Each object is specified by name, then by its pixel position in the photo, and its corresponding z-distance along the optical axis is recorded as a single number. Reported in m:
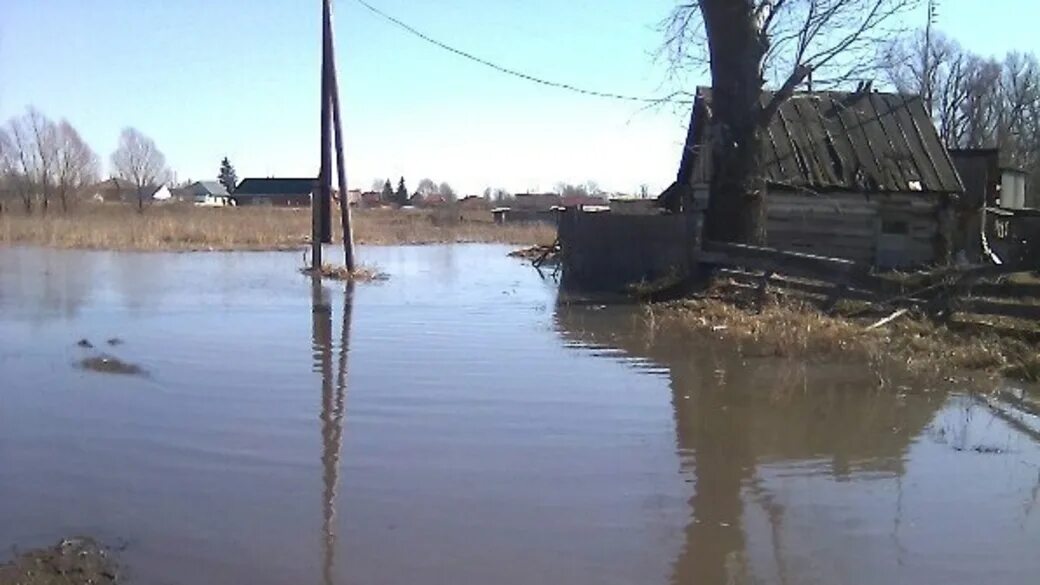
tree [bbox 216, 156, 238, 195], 157.88
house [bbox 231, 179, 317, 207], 123.94
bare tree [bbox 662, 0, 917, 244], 19.88
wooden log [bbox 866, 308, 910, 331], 14.28
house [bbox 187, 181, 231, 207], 137.12
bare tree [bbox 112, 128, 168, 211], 112.25
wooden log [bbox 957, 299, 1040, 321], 12.89
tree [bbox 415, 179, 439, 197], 153.65
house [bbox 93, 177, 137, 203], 108.20
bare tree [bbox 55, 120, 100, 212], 72.31
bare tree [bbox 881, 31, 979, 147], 78.31
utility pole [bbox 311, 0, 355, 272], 26.94
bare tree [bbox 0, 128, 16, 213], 73.38
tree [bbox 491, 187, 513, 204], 139.12
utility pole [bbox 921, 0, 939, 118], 56.91
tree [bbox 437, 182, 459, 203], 123.14
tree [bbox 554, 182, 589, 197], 128.62
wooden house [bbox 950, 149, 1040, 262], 29.50
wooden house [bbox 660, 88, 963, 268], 26.00
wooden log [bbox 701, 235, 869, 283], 15.78
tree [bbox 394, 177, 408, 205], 134.27
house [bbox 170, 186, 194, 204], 137.27
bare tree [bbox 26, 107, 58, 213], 70.94
